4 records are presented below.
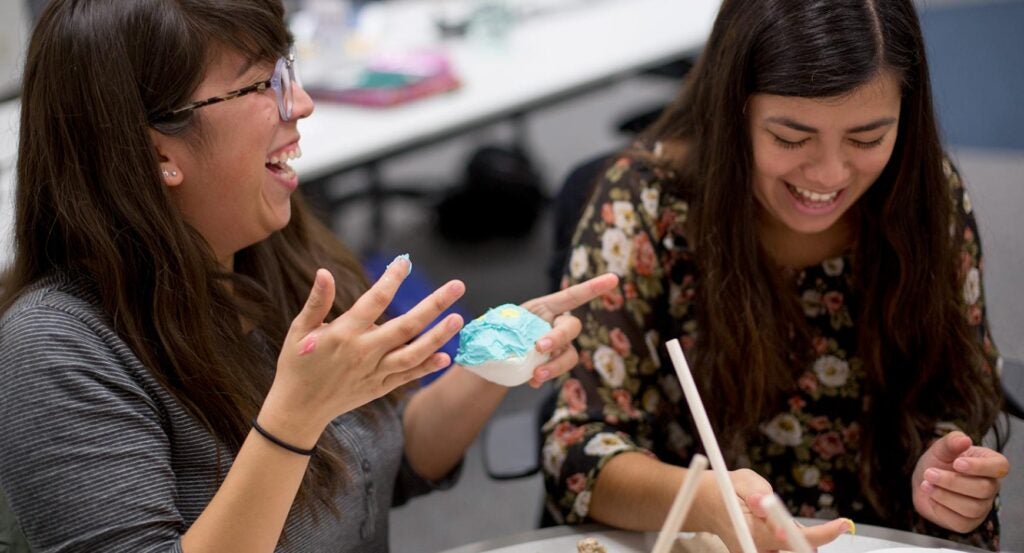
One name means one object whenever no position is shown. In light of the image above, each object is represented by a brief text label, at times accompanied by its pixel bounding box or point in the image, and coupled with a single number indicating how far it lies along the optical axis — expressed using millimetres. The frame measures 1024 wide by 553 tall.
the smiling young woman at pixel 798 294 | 1374
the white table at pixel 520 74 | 2721
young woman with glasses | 1084
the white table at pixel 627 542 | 1276
